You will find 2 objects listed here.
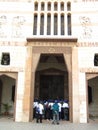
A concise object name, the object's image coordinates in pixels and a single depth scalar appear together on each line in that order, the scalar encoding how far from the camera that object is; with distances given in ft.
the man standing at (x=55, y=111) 45.92
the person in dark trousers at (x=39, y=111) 47.16
